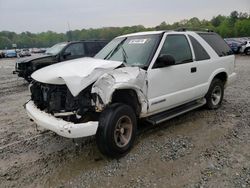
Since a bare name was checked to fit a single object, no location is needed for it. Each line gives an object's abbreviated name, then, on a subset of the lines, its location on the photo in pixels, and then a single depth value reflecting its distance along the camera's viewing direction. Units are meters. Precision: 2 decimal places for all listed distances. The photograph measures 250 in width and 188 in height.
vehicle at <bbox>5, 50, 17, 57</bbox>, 31.72
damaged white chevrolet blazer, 2.57
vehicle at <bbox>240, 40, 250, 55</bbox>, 17.61
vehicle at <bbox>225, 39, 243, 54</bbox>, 18.35
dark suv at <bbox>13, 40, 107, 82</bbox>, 7.73
